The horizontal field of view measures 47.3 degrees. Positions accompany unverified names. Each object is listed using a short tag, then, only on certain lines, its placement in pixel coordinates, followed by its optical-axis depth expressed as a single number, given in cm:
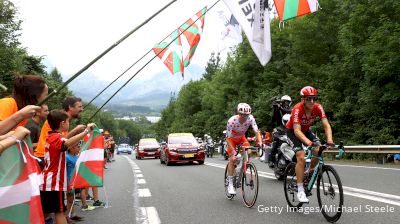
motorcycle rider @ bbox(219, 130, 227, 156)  2984
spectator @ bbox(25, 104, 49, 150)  524
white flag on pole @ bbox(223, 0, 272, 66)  852
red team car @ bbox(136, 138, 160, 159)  3183
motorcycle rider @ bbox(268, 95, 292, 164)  1065
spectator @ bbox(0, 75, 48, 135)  384
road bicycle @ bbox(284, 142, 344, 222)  589
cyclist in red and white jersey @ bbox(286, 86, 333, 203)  667
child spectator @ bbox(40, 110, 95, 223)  487
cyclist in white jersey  810
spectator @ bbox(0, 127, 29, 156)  294
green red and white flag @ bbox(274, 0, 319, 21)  962
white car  6531
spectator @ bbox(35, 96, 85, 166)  552
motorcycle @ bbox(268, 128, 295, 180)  983
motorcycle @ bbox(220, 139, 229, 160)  2973
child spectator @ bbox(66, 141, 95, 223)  639
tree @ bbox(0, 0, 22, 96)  3650
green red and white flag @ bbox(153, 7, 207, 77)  1273
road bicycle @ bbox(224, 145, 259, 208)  758
